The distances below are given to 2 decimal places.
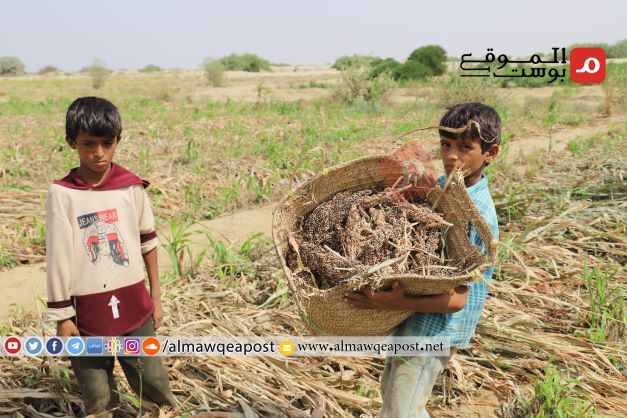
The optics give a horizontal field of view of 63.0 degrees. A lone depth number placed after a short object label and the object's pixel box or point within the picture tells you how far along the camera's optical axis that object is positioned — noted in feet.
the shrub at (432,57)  94.58
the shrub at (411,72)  81.87
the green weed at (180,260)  10.58
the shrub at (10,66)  163.43
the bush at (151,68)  234.70
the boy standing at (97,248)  5.66
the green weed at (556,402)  7.11
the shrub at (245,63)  193.26
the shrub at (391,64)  80.73
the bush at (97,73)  84.68
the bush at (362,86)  49.39
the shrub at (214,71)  92.48
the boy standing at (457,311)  5.33
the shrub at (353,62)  51.36
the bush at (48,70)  188.20
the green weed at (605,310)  9.26
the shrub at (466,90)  43.93
